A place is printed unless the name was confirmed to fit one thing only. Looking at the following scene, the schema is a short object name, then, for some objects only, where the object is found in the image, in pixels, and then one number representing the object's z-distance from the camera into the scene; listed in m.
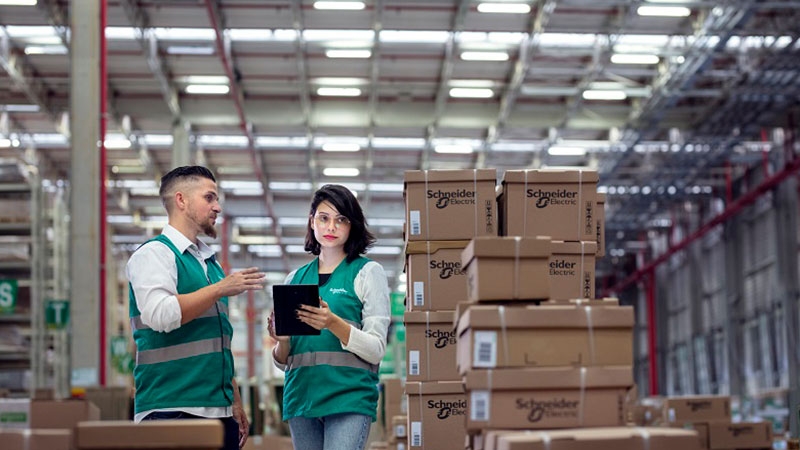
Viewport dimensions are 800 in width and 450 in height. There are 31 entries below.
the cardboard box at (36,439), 4.24
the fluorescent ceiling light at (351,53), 18.19
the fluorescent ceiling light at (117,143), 23.17
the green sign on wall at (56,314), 13.13
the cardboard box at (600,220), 6.20
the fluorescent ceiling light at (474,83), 19.89
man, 4.50
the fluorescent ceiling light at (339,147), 23.50
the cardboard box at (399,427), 10.21
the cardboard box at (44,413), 6.55
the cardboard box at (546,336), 4.79
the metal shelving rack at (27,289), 13.78
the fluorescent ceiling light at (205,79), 19.66
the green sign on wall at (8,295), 13.27
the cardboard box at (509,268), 4.94
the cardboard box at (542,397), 4.72
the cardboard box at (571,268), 6.07
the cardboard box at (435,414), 6.30
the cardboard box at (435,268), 6.25
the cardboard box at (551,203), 6.12
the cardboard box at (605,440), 4.25
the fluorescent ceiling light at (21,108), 20.83
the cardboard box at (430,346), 6.27
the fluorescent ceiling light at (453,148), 23.59
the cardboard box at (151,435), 3.45
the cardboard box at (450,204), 6.20
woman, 4.86
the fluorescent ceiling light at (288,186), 27.05
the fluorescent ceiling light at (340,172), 25.50
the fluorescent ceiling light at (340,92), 20.48
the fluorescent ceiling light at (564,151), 23.32
